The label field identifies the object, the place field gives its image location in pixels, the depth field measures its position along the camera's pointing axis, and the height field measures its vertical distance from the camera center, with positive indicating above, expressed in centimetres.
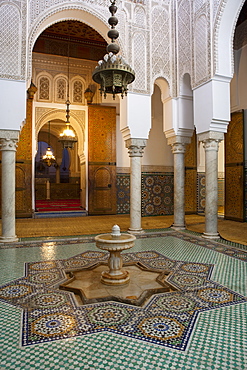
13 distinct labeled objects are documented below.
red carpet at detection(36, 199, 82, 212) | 818 -65
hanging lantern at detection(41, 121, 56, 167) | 1086 +109
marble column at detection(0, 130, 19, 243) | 452 +3
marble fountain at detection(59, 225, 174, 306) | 234 -90
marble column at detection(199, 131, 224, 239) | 477 +3
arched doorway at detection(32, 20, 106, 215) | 733 +300
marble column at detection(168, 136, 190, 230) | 572 +14
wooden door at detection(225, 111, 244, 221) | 652 +41
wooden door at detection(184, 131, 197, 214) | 809 +23
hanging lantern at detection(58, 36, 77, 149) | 723 +128
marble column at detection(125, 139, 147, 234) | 528 +10
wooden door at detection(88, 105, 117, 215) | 784 +71
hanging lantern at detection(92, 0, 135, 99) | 291 +120
